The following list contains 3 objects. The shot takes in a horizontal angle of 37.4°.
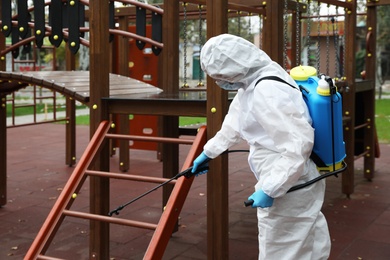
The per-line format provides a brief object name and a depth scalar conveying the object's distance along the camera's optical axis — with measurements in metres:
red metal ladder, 3.39
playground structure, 3.80
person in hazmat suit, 2.69
